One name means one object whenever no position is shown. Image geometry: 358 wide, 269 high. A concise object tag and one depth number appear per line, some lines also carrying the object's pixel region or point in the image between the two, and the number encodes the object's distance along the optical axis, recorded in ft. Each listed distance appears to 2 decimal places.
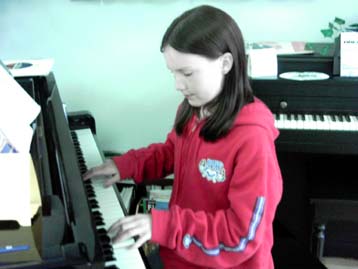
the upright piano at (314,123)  5.96
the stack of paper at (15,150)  2.46
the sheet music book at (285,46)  6.43
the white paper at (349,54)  6.05
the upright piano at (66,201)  2.63
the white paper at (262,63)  6.11
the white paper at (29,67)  4.77
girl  3.49
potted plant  6.17
